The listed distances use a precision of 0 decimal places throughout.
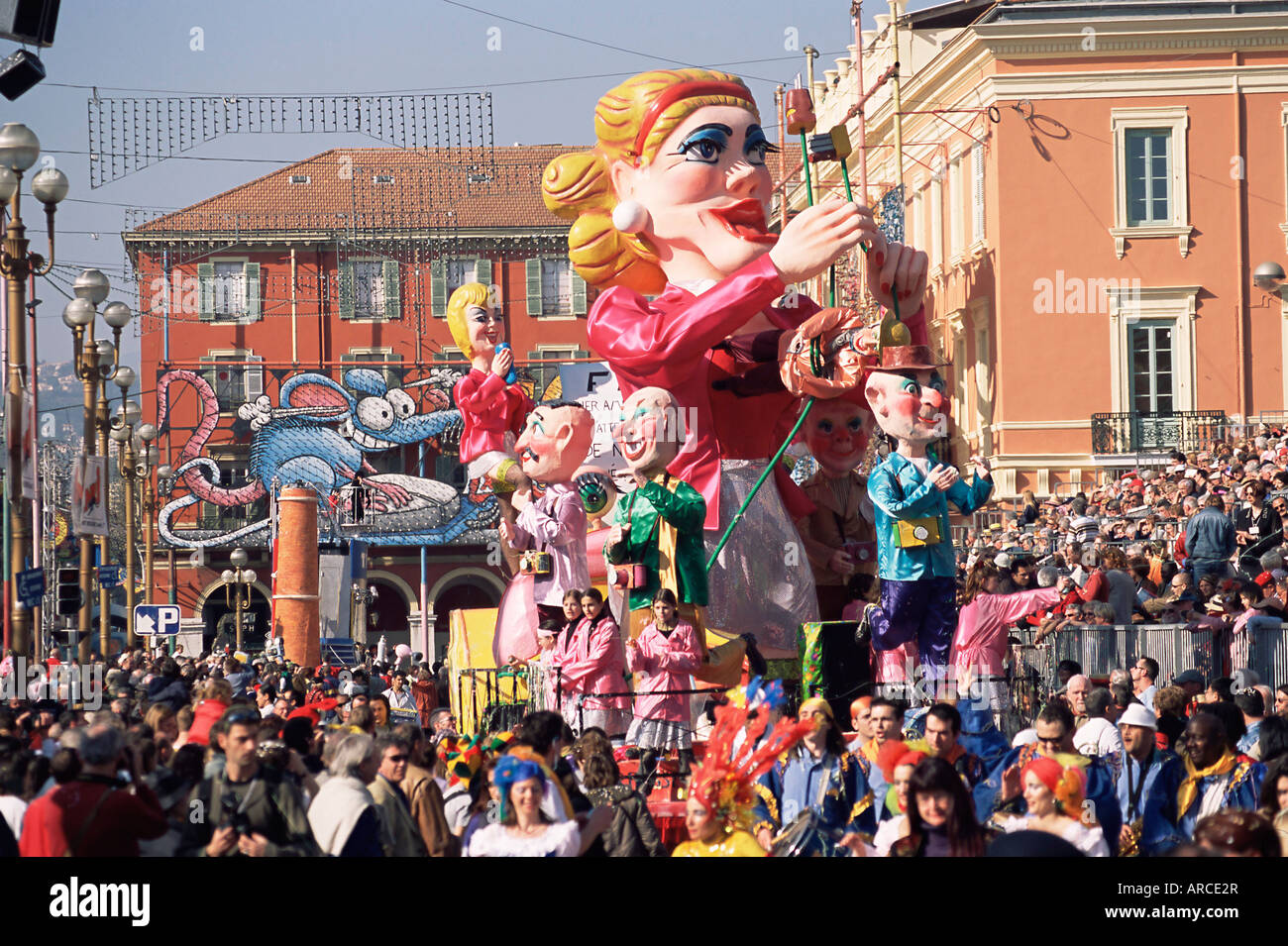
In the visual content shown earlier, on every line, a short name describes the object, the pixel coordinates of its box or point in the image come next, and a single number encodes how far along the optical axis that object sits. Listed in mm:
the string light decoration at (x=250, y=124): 18562
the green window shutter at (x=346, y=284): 57719
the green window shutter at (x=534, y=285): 59219
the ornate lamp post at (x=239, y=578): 45844
